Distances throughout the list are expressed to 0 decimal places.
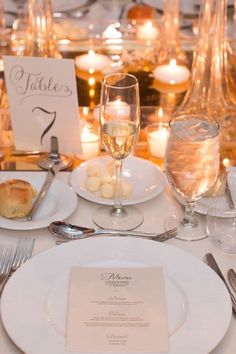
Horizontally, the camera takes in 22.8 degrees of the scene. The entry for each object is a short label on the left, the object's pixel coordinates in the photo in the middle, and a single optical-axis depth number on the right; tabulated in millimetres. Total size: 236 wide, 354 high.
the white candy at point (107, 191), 1164
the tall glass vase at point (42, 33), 1588
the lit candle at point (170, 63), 1632
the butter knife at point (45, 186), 1118
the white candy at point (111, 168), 1212
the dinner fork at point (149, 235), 1054
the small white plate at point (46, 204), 1057
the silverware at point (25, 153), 1369
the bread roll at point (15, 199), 1086
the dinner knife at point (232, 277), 937
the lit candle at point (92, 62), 1712
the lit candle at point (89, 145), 1335
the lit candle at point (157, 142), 1351
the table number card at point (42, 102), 1230
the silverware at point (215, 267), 883
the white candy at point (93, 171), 1212
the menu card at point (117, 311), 798
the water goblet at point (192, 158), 998
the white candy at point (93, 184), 1182
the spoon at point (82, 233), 1056
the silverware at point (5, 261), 931
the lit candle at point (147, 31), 1887
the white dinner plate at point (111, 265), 803
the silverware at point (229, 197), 1136
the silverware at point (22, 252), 982
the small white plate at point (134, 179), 1156
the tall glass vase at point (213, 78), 1400
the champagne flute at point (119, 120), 1085
